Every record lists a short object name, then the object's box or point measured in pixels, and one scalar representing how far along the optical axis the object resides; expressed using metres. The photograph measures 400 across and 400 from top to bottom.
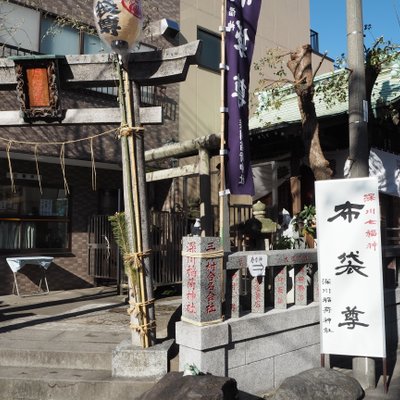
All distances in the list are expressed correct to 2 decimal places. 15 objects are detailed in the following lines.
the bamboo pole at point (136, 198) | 5.50
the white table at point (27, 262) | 10.38
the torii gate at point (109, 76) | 5.80
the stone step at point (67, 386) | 5.15
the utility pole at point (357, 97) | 6.14
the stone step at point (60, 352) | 5.79
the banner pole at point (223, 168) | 6.13
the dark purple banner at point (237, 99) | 6.48
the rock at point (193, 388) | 4.28
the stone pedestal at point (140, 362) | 5.32
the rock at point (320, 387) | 5.11
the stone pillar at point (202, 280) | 5.00
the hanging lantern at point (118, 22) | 5.45
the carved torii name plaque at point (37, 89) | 6.21
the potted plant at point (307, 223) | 7.72
